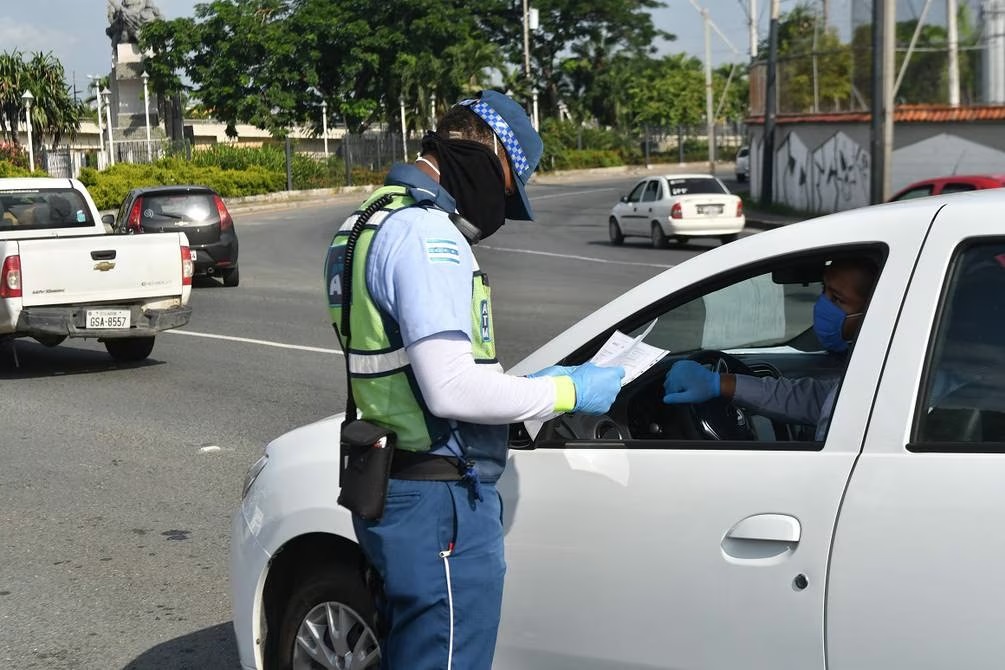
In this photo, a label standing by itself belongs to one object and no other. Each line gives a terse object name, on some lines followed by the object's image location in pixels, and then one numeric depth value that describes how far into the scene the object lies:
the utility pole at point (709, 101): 49.91
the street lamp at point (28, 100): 45.50
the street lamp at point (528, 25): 67.69
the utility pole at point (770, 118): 32.97
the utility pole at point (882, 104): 22.61
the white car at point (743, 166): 56.84
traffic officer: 2.84
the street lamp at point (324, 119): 60.80
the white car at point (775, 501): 2.75
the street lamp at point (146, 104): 51.34
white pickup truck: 11.30
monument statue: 63.00
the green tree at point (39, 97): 63.12
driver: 3.44
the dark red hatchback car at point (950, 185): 17.30
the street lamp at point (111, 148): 52.17
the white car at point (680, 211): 25.73
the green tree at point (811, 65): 30.78
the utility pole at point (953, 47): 27.06
